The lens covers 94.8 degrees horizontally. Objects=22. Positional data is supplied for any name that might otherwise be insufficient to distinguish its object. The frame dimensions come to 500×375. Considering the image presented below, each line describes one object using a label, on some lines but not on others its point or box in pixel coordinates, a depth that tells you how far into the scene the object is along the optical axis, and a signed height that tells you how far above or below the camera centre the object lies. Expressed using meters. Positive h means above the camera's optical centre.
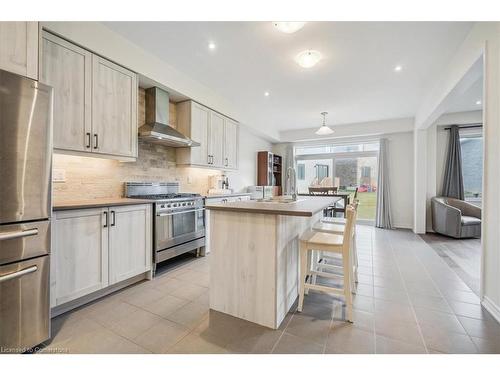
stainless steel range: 2.70 -0.41
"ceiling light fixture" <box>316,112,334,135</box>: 4.73 +1.19
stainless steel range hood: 2.94 +0.88
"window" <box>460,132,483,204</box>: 5.21 +0.59
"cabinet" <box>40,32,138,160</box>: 2.08 +0.88
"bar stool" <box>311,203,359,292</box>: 2.27 -0.43
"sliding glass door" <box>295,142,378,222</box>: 6.36 +0.63
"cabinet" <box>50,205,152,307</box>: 1.84 -0.58
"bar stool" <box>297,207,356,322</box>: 1.81 -0.50
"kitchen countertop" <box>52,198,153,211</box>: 1.84 -0.16
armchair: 4.43 -0.57
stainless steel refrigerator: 1.32 -0.15
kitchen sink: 2.35 -0.13
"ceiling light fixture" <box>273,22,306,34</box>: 2.00 +1.42
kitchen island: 1.72 -0.57
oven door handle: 2.78 -0.33
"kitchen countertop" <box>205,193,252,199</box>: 3.55 -0.14
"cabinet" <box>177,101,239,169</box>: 3.62 +0.89
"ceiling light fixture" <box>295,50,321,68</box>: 2.73 +1.57
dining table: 4.65 -0.12
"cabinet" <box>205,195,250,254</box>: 3.54 -0.23
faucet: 2.48 +0.09
